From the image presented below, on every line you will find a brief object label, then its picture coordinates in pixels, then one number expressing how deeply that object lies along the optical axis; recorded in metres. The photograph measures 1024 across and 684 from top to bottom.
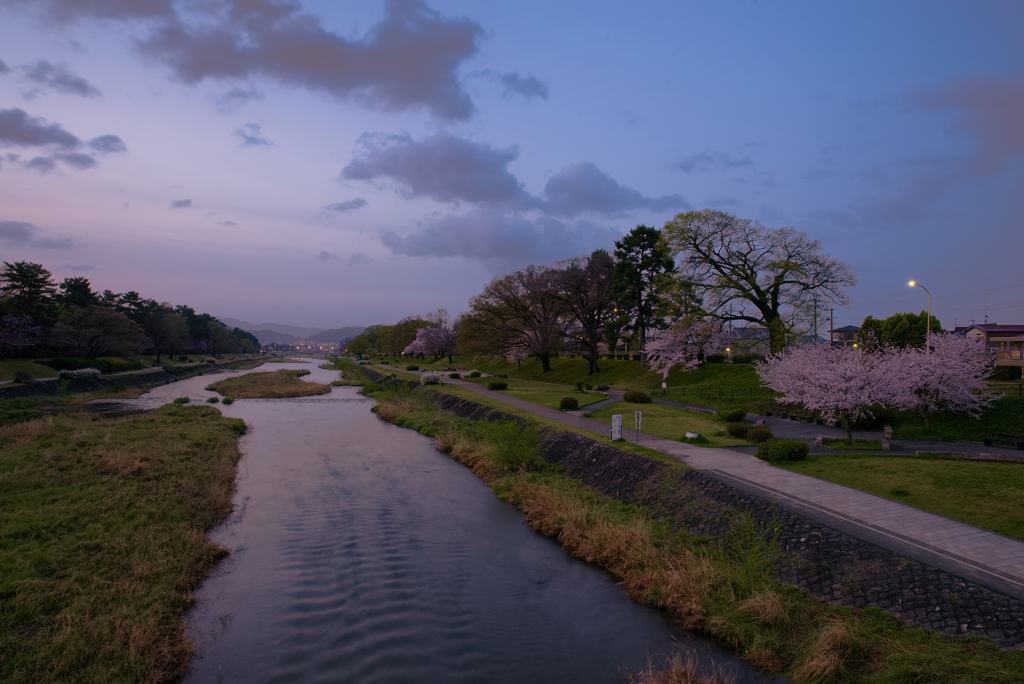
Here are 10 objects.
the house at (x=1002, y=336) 66.44
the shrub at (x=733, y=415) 25.41
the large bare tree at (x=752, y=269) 35.00
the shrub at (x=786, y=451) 16.83
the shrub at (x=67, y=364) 56.31
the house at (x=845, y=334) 86.38
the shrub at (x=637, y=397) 32.41
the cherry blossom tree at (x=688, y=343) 39.28
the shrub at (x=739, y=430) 21.70
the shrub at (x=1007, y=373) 27.72
